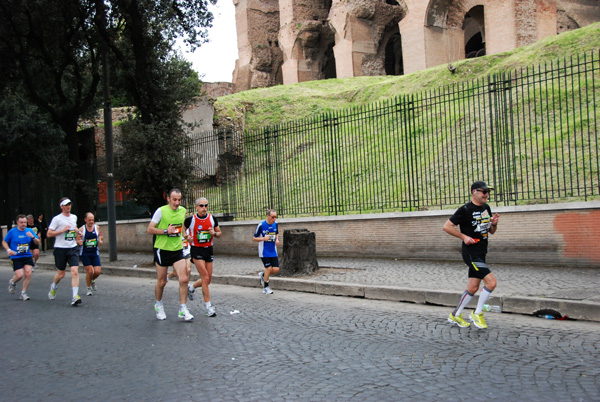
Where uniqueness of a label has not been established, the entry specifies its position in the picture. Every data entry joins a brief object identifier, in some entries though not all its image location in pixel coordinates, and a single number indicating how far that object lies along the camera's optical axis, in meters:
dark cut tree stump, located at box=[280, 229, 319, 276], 11.17
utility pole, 16.31
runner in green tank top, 7.38
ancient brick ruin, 28.89
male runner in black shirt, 6.24
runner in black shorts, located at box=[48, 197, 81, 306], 9.80
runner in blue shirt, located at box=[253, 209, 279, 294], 9.88
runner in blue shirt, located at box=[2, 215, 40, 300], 10.52
